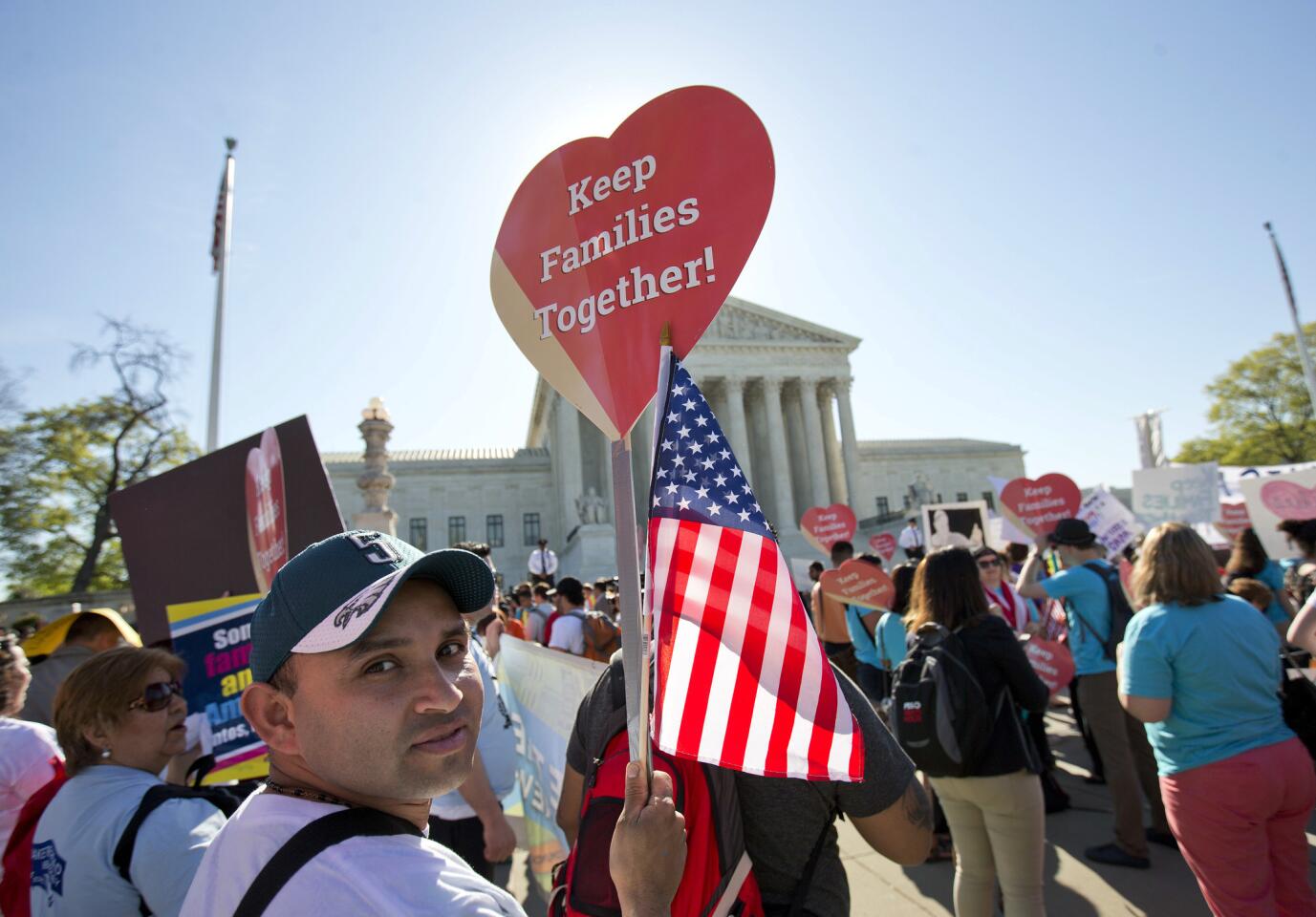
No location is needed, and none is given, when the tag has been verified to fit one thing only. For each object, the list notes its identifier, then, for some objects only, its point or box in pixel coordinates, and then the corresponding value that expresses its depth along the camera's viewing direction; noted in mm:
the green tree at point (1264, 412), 32031
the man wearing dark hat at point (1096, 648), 4449
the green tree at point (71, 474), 24297
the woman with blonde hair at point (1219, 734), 2650
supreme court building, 40812
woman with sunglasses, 1812
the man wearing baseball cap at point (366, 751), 919
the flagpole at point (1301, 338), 21000
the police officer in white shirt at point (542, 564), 14133
